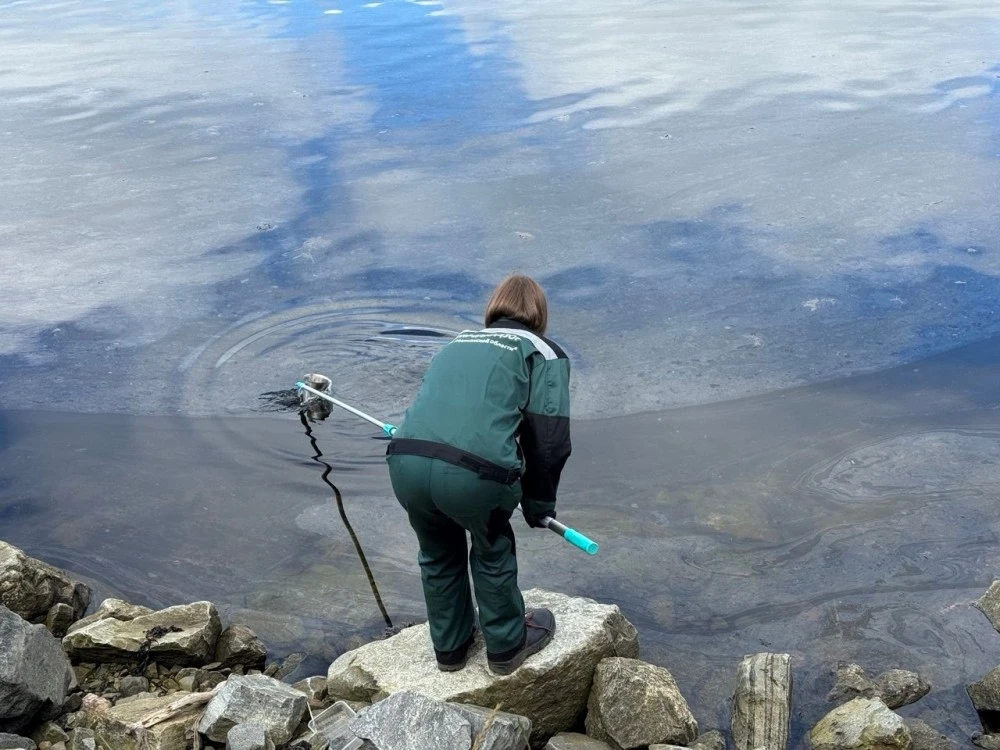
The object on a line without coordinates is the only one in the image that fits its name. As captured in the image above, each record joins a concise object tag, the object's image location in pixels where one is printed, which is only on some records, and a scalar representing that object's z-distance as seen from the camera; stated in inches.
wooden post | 132.6
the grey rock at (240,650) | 151.4
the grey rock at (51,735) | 127.2
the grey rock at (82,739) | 124.3
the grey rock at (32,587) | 156.9
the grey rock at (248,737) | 117.6
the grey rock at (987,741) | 130.0
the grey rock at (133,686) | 142.8
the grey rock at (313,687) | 140.0
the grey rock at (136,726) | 124.6
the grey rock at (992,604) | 150.7
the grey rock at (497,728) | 116.4
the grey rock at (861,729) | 124.3
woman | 121.8
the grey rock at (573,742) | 126.7
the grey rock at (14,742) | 117.6
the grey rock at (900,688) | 137.9
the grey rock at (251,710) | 122.0
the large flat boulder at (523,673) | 131.6
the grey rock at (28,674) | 124.0
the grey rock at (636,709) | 127.1
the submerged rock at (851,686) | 138.6
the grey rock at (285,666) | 152.3
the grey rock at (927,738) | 127.5
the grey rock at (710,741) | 129.6
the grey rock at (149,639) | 146.6
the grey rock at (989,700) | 134.3
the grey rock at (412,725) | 112.7
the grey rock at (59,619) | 159.9
